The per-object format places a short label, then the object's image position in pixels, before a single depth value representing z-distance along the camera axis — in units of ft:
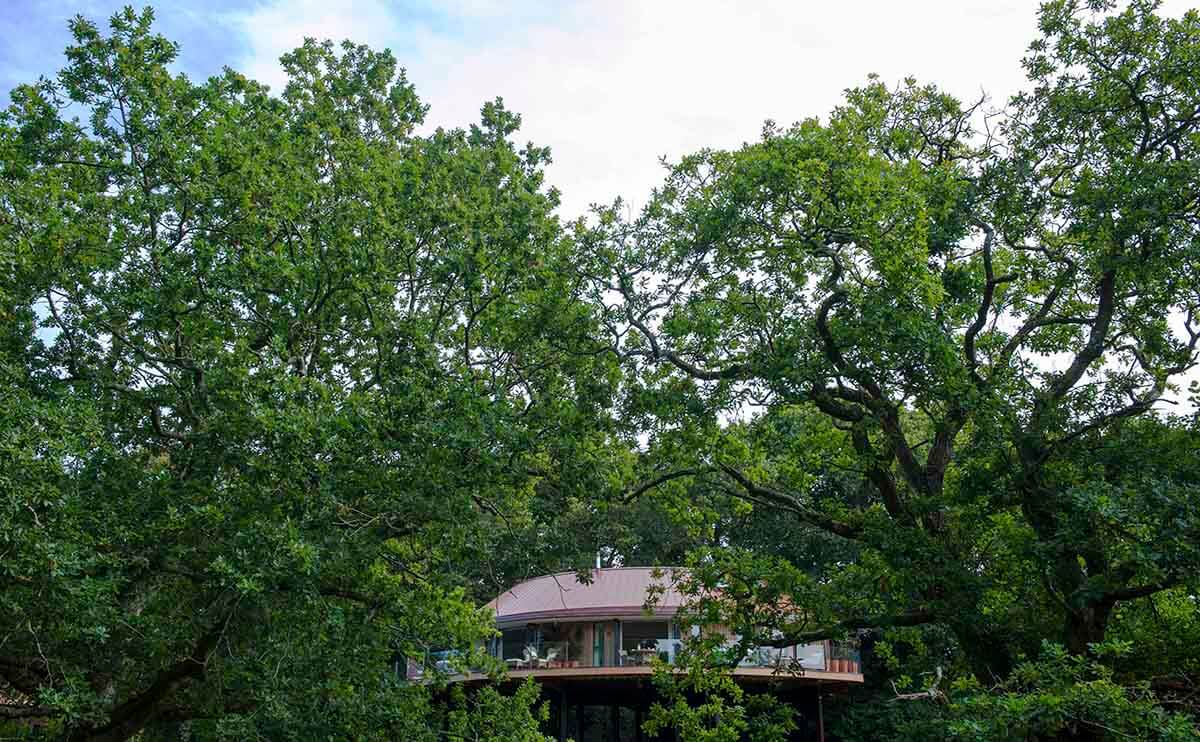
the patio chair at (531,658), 67.82
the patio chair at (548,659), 66.74
